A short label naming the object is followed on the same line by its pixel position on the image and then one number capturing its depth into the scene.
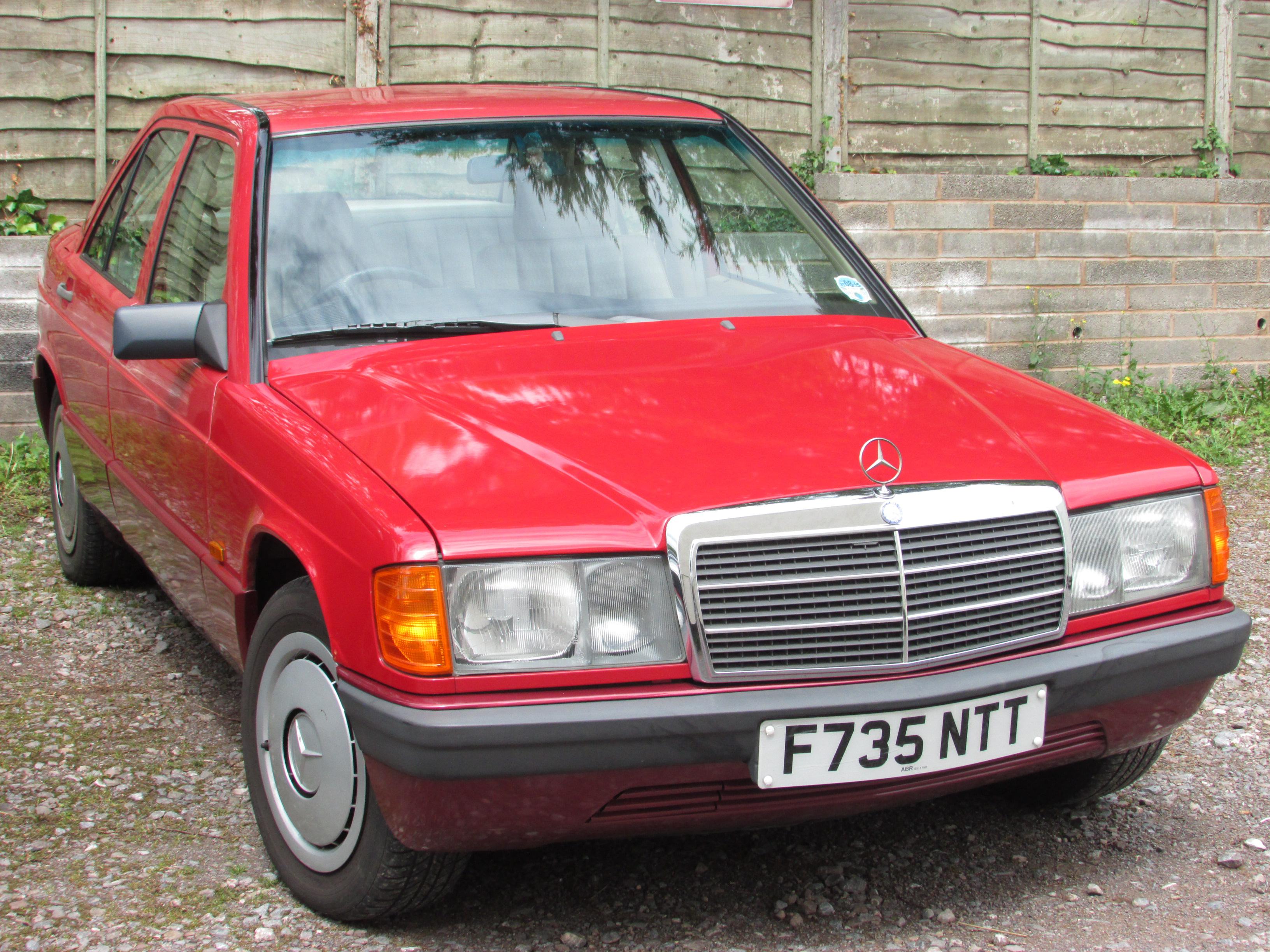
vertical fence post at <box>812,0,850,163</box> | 7.45
